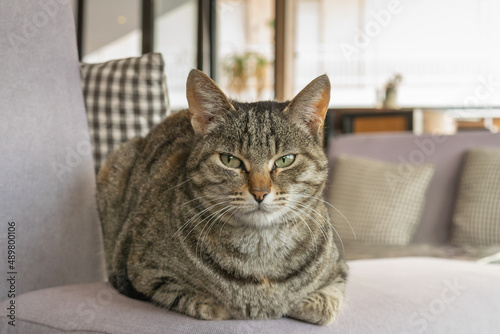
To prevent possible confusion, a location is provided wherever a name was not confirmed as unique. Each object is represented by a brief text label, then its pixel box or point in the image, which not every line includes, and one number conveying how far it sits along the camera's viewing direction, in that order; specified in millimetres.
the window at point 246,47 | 5531
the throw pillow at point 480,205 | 2123
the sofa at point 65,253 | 1001
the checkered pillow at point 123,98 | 1930
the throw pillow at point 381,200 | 2293
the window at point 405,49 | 4879
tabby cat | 1019
